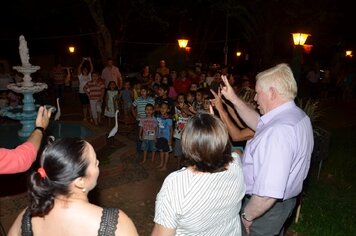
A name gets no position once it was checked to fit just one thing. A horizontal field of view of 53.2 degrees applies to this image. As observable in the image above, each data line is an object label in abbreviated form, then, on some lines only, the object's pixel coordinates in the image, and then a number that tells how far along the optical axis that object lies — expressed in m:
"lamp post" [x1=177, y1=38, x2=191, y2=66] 15.15
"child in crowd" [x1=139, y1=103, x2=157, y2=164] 7.54
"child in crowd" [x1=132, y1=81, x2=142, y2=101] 9.89
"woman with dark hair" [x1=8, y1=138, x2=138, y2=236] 1.97
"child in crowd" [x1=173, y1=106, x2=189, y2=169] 7.43
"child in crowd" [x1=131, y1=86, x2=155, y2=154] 8.28
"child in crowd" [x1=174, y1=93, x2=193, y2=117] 7.46
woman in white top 2.27
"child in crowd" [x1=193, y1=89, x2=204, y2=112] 7.90
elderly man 2.72
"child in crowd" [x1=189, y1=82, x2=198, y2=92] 9.73
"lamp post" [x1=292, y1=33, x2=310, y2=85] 12.48
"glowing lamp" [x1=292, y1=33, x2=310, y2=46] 12.44
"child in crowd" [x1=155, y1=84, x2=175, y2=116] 8.37
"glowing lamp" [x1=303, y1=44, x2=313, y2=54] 19.74
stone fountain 7.02
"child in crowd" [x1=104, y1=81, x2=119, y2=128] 10.28
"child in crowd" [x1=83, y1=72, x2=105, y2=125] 10.17
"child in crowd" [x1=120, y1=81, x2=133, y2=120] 10.52
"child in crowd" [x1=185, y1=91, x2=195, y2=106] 8.05
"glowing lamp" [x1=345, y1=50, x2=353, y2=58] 23.14
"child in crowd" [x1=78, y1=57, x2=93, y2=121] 10.51
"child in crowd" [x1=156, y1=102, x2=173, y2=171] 7.60
